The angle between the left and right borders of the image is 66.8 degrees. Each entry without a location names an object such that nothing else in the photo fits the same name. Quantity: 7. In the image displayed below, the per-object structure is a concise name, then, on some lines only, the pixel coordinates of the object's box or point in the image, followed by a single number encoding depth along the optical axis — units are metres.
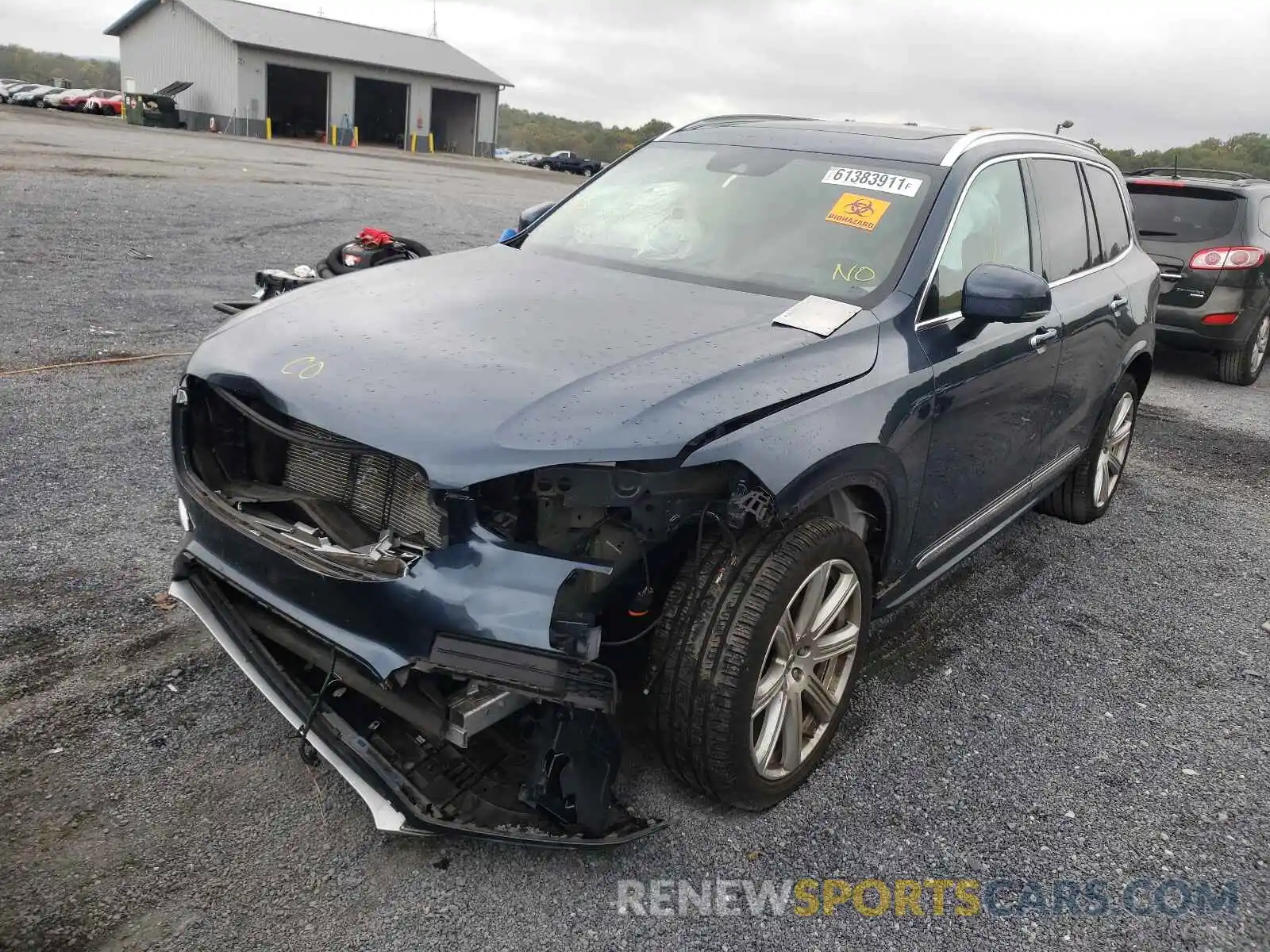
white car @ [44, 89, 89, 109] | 42.72
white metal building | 40.31
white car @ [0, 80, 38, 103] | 43.38
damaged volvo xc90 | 2.26
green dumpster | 37.09
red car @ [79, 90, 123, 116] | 42.38
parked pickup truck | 45.47
